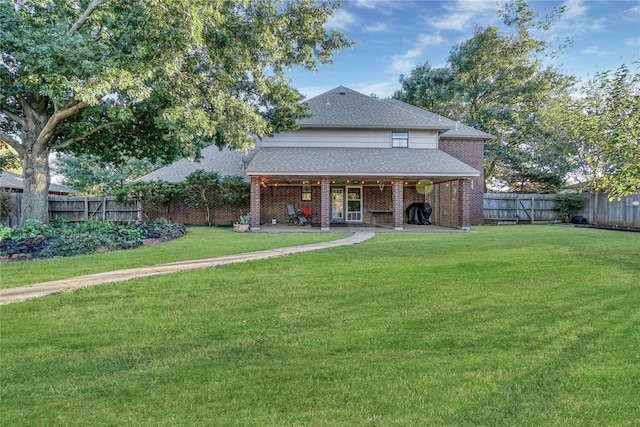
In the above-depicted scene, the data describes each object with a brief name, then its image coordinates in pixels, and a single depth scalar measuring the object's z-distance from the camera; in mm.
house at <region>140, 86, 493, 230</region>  15742
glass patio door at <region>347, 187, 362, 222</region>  20250
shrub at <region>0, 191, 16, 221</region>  15039
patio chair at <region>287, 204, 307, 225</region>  17853
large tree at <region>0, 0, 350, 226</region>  9031
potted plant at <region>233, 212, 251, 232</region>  15180
